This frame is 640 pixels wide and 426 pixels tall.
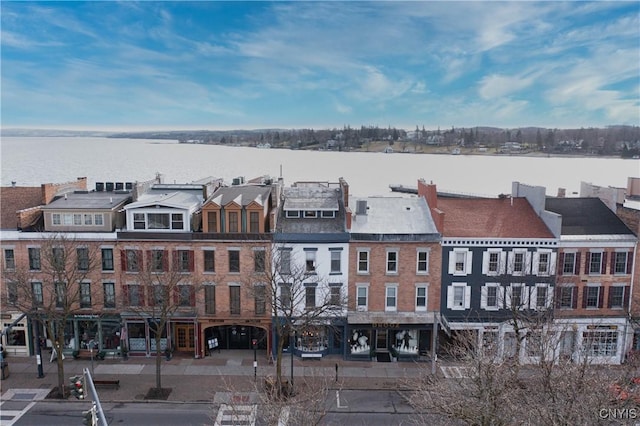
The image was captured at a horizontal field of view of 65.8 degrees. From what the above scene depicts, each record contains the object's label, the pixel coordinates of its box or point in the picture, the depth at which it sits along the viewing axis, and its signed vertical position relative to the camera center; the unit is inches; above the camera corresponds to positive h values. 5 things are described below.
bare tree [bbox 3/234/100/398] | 1373.0 -398.1
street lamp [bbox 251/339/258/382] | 1399.0 -650.6
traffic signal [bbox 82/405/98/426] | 647.8 -352.1
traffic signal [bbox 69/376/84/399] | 713.0 -342.8
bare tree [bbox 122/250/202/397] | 1513.3 -438.6
